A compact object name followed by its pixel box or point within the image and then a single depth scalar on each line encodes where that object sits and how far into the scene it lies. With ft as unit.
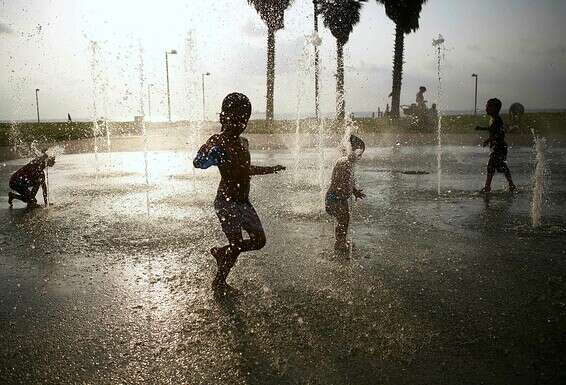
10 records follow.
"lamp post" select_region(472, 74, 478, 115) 220.92
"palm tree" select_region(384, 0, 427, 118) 94.17
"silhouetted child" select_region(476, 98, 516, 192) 27.78
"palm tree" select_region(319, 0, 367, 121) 114.01
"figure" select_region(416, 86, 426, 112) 83.82
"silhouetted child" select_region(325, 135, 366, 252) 15.83
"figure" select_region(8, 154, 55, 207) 25.66
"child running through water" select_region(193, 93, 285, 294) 12.22
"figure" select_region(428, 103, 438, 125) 88.12
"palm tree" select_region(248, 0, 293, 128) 100.32
